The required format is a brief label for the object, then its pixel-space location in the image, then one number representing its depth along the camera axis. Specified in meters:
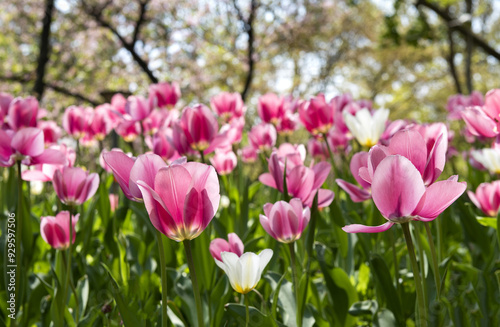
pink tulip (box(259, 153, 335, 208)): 1.00
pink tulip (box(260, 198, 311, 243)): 0.87
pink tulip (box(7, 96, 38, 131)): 1.40
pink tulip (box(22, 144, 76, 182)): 1.17
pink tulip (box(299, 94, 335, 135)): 1.61
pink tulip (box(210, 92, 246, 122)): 2.01
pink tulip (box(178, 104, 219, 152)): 1.27
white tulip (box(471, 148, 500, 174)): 1.26
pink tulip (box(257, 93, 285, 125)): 2.01
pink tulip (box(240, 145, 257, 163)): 2.12
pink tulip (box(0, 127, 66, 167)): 0.99
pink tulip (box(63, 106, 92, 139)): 1.85
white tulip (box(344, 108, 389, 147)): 1.35
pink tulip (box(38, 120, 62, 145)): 1.74
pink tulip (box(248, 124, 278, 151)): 1.81
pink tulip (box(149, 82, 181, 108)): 2.06
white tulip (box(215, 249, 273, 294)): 0.71
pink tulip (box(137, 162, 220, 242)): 0.59
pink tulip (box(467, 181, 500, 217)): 1.23
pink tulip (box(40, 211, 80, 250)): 1.07
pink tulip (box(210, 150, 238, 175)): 1.73
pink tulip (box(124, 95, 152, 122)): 1.69
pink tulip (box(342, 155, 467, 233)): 0.57
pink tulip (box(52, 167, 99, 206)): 1.03
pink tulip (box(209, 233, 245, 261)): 0.87
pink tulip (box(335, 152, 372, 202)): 0.91
